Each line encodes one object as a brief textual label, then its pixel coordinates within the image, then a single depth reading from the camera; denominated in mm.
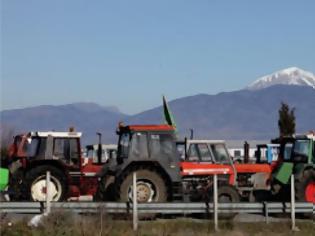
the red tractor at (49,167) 20812
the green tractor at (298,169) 20250
